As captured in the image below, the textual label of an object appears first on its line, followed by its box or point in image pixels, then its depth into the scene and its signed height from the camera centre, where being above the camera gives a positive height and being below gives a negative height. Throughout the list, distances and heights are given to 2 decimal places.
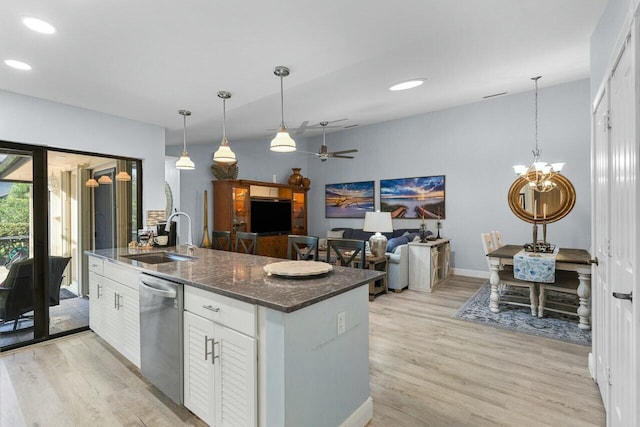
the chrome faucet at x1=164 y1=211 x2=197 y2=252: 3.29 -0.21
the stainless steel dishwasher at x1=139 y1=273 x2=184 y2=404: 1.92 -0.80
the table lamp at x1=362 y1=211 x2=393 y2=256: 4.29 -0.24
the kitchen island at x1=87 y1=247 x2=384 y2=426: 1.43 -0.67
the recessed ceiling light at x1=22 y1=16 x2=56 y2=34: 1.94 +1.19
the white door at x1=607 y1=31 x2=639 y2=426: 1.22 -0.13
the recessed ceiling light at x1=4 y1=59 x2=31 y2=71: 2.42 +1.16
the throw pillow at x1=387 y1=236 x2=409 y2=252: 4.92 -0.52
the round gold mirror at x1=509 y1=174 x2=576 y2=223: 4.79 +0.14
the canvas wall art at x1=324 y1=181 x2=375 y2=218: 7.22 +0.26
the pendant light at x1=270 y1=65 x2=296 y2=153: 2.78 +0.64
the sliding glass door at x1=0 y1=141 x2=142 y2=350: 3.04 -0.21
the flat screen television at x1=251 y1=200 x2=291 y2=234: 6.43 -0.12
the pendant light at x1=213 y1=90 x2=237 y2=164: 3.11 +0.56
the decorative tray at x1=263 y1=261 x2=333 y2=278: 1.88 -0.36
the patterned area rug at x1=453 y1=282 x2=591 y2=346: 3.11 -1.24
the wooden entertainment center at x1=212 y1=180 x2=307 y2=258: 6.03 +0.11
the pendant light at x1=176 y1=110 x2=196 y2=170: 3.49 +0.54
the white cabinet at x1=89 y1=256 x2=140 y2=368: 2.45 -0.82
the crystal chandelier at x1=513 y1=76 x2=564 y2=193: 4.40 +0.52
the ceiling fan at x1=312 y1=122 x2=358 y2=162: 5.86 +1.07
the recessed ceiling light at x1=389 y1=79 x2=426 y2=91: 3.78 +1.55
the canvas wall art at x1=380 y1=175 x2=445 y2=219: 6.23 +0.27
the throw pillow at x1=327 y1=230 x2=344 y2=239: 7.15 -0.54
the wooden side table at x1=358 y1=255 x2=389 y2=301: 4.44 -0.90
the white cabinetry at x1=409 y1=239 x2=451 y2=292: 4.82 -0.86
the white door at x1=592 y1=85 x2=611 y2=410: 1.78 -0.22
